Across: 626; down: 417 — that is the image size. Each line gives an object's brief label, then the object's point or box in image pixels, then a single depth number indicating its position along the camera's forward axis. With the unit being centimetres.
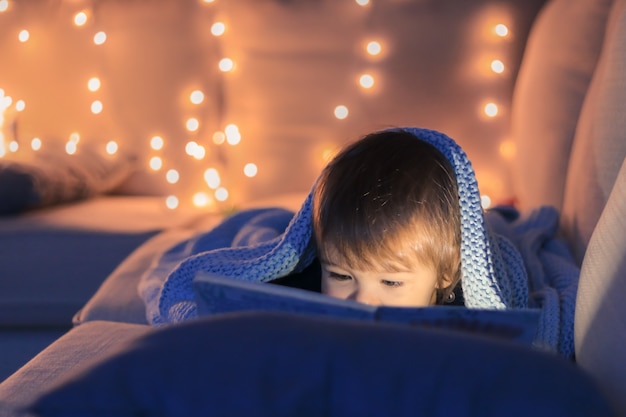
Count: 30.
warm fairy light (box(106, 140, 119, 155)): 217
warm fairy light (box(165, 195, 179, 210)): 207
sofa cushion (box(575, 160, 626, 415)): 63
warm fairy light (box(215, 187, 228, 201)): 214
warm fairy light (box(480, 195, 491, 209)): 198
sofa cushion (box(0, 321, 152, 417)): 74
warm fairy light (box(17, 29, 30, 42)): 223
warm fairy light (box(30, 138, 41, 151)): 207
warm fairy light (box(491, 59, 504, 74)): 201
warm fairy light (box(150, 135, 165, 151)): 220
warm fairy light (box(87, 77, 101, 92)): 222
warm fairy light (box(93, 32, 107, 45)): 221
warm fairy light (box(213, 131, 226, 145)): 220
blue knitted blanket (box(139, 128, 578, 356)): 102
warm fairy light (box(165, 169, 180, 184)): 220
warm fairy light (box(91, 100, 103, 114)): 222
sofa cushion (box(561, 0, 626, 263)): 110
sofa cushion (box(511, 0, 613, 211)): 149
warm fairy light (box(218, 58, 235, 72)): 214
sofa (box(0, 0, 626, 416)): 49
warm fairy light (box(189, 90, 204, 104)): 218
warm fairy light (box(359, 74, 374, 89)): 203
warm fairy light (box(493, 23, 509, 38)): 201
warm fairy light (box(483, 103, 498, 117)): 200
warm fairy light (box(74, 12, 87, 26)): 221
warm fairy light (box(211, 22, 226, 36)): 216
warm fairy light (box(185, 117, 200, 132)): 219
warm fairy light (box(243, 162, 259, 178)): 209
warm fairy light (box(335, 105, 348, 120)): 204
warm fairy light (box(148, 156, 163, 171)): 220
